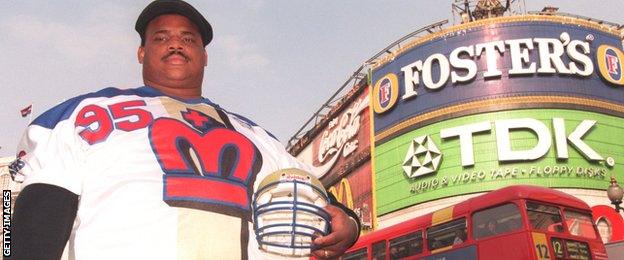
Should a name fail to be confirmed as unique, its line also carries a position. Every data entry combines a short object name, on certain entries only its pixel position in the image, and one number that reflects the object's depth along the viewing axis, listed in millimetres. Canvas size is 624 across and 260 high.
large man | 2119
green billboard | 27281
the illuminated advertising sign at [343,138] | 33219
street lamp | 16558
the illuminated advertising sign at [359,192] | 31869
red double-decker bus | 12430
